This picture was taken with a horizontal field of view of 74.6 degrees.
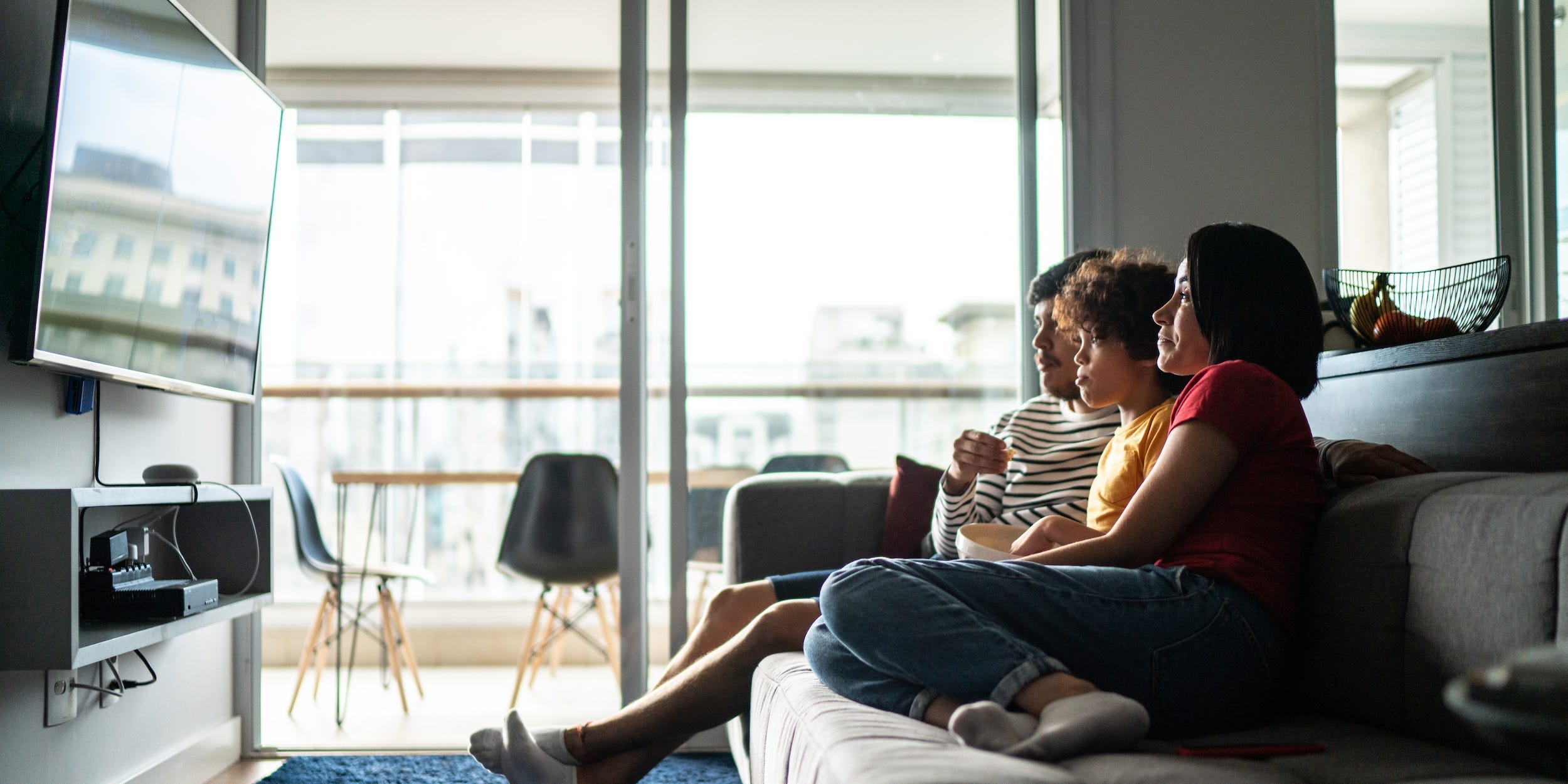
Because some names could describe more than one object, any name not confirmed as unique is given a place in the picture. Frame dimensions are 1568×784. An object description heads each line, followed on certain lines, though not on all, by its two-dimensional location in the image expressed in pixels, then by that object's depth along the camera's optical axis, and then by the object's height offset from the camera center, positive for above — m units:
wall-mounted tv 1.76 +0.43
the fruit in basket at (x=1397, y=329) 1.65 +0.15
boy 1.65 +0.11
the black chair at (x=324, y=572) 3.31 -0.50
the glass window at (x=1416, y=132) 3.11 +0.89
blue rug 2.53 -0.88
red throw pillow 2.36 -0.20
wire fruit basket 1.58 +0.19
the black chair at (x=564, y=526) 3.45 -0.35
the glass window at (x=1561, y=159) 3.03 +0.78
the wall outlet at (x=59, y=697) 1.97 -0.54
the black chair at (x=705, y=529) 2.96 -0.31
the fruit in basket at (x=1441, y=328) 1.62 +0.15
